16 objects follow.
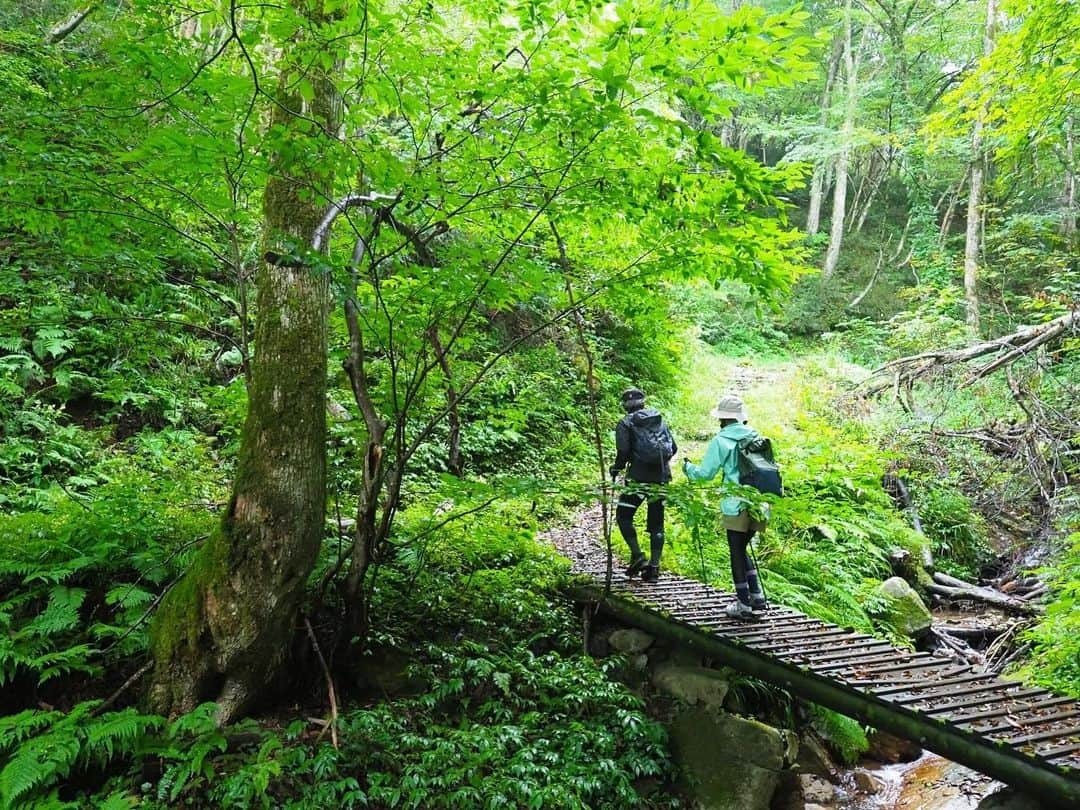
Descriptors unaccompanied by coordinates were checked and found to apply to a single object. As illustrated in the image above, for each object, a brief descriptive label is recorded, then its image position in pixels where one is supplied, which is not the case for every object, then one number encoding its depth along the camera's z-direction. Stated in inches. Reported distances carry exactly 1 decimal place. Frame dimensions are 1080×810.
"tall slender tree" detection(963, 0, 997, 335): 586.9
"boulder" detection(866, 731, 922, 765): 224.5
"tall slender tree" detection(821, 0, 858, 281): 915.0
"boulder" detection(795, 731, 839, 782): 209.9
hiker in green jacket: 224.5
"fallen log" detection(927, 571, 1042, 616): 325.7
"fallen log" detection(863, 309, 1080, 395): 339.9
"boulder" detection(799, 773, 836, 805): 196.6
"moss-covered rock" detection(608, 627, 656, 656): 238.1
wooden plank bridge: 151.6
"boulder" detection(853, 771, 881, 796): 204.4
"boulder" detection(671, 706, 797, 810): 187.3
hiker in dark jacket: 253.0
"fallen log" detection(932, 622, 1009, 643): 306.0
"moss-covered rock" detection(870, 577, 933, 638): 296.5
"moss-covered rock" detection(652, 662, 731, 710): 210.4
